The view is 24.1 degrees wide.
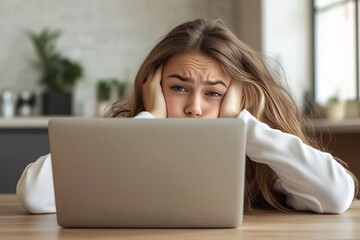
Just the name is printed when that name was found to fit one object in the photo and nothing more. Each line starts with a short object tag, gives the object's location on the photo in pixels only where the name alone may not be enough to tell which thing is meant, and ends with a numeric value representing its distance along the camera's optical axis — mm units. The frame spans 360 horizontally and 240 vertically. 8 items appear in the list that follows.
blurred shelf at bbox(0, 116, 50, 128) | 5102
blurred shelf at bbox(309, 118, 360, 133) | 4258
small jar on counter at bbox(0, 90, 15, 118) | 5766
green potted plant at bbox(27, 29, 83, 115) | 5828
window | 5480
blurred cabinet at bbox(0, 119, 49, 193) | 4871
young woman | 1594
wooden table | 1247
